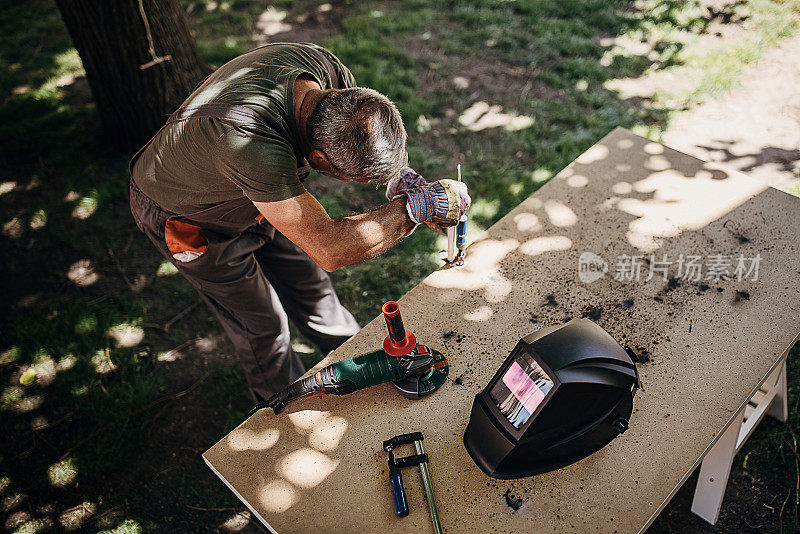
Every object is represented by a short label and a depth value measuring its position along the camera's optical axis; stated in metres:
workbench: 1.52
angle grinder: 1.71
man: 1.69
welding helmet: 1.39
